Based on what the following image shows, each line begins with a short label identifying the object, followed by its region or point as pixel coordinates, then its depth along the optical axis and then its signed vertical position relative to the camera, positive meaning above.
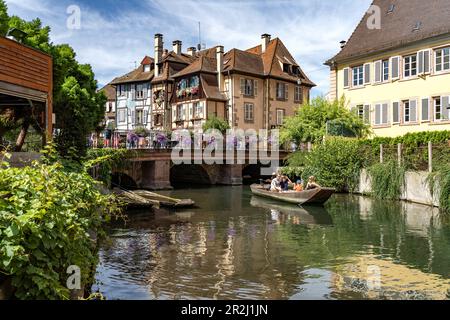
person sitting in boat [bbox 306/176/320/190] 23.91 -0.71
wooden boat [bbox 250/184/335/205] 22.75 -1.25
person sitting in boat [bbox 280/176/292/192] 26.19 -0.73
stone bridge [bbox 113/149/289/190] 33.31 +0.22
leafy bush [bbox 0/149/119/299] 4.56 -0.64
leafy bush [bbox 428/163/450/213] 20.38 -0.58
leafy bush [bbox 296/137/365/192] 28.78 +0.42
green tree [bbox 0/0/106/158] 19.63 +3.78
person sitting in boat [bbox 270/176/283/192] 25.57 -0.77
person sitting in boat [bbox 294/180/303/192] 24.50 -0.85
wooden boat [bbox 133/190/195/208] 22.50 -1.41
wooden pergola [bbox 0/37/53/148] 12.67 +2.66
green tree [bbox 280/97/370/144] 33.25 +3.42
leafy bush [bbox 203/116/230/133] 44.38 +4.17
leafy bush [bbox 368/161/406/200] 24.73 -0.50
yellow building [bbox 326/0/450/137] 29.05 +6.61
